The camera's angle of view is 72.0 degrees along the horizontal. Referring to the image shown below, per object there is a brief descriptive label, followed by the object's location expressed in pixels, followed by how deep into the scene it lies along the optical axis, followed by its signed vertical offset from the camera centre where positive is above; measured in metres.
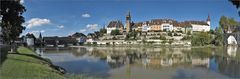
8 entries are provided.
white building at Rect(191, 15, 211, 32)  69.48 +5.91
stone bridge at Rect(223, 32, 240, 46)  53.57 +0.17
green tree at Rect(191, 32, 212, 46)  50.99 -0.05
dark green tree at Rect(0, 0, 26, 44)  10.90 +2.10
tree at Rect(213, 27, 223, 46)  51.15 -0.09
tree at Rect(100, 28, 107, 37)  73.94 +4.05
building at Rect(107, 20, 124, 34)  75.12 +6.38
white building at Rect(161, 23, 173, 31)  68.87 +5.20
